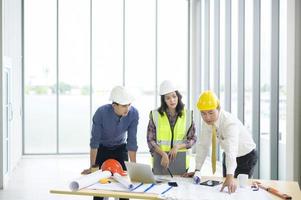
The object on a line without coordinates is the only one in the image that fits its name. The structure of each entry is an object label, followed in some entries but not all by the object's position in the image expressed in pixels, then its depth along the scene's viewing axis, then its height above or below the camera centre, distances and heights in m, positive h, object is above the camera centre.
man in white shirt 3.19 -0.38
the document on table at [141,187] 3.09 -0.70
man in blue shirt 3.94 -0.39
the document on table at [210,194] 2.92 -0.71
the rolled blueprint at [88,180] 3.08 -0.64
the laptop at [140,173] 3.26 -0.62
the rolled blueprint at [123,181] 3.16 -0.67
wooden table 2.98 -0.71
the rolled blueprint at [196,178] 3.31 -0.67
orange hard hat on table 3.53 -0.62
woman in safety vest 3.80 -0.32
